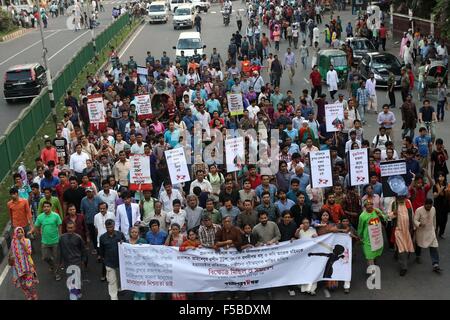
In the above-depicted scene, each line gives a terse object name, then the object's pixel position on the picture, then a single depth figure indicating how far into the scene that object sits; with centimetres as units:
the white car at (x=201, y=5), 6206
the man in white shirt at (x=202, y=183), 1339
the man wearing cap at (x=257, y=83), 2188
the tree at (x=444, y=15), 2842
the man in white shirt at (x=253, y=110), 1834
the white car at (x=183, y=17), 4969
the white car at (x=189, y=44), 3456
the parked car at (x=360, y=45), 3150
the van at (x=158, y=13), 5406
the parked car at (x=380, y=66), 2724
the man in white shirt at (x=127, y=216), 1227
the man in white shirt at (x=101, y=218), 1217
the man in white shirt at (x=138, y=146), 1553
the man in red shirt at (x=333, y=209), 1198
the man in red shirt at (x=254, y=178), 1370
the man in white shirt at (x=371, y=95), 2195
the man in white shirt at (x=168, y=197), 1288
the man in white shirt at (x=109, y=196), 1298
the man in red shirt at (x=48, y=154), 1573
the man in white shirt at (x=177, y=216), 1209
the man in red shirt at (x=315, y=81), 2378
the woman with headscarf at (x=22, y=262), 1123
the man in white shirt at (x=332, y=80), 2375
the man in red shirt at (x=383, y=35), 3561
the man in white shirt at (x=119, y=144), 1604
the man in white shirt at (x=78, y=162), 1506
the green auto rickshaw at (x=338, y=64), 2777
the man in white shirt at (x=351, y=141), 1527
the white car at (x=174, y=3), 5948
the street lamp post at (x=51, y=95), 2540
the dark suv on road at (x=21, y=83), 2890
